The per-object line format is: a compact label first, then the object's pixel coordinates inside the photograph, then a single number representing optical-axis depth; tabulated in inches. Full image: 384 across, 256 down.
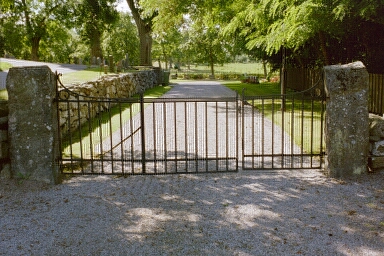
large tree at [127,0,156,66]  1278.3
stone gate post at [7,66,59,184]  269.7
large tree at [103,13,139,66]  2459.4
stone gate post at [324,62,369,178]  280.2
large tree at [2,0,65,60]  1774.1
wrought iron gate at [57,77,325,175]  314.8
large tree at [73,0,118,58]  1456.7
